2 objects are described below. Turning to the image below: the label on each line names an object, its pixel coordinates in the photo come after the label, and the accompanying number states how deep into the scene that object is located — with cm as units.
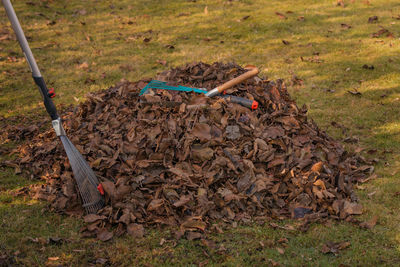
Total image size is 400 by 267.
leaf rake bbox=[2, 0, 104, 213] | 535
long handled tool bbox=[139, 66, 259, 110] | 630
